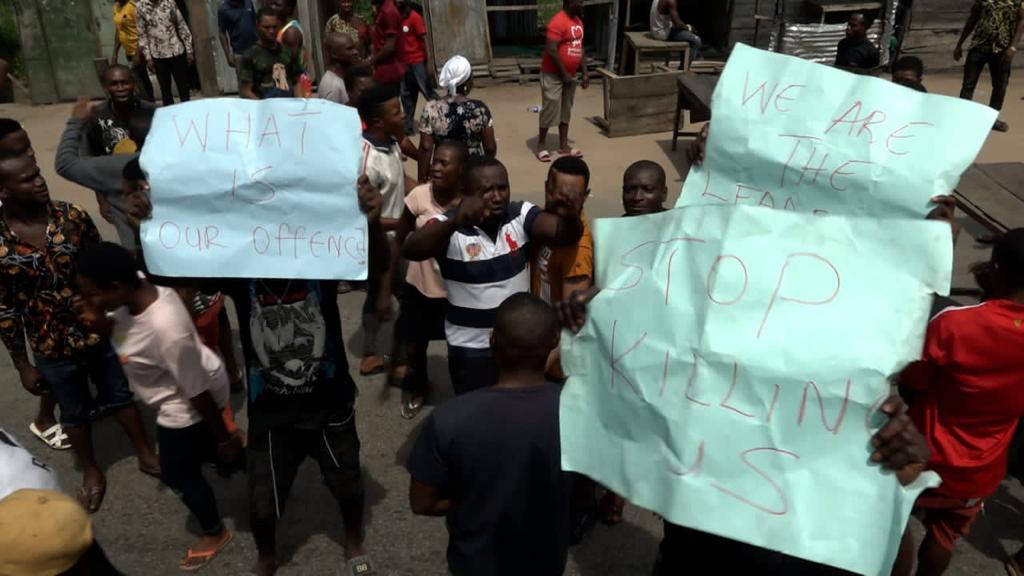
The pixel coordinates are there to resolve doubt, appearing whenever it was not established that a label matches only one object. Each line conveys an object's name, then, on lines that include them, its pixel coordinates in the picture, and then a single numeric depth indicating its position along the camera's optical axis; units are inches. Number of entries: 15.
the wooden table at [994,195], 192.9
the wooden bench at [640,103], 366.0
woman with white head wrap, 204.5
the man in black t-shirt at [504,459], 86.1
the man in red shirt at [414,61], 346.3
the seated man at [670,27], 439.8
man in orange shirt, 124.6
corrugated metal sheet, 447.5
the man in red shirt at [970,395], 93.7
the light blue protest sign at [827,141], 83.6
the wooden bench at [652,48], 396.2
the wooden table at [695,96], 309.9
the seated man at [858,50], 298.2
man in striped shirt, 124.3
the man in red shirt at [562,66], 325.1
